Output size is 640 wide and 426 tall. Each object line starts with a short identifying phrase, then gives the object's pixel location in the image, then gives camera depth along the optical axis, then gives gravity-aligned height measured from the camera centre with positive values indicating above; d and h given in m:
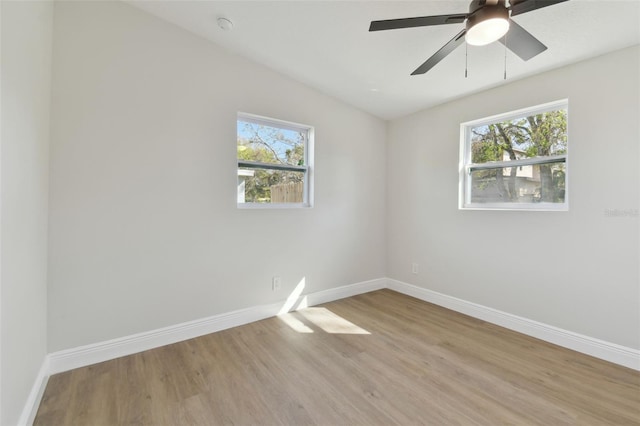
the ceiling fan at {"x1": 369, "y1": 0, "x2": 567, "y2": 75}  1.38 +1.03
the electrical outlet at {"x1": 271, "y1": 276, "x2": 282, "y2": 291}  2.95 -0.79
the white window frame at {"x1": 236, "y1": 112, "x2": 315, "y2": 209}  2.82 +0.51
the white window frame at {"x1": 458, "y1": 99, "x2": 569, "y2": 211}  2.42 +0.51
